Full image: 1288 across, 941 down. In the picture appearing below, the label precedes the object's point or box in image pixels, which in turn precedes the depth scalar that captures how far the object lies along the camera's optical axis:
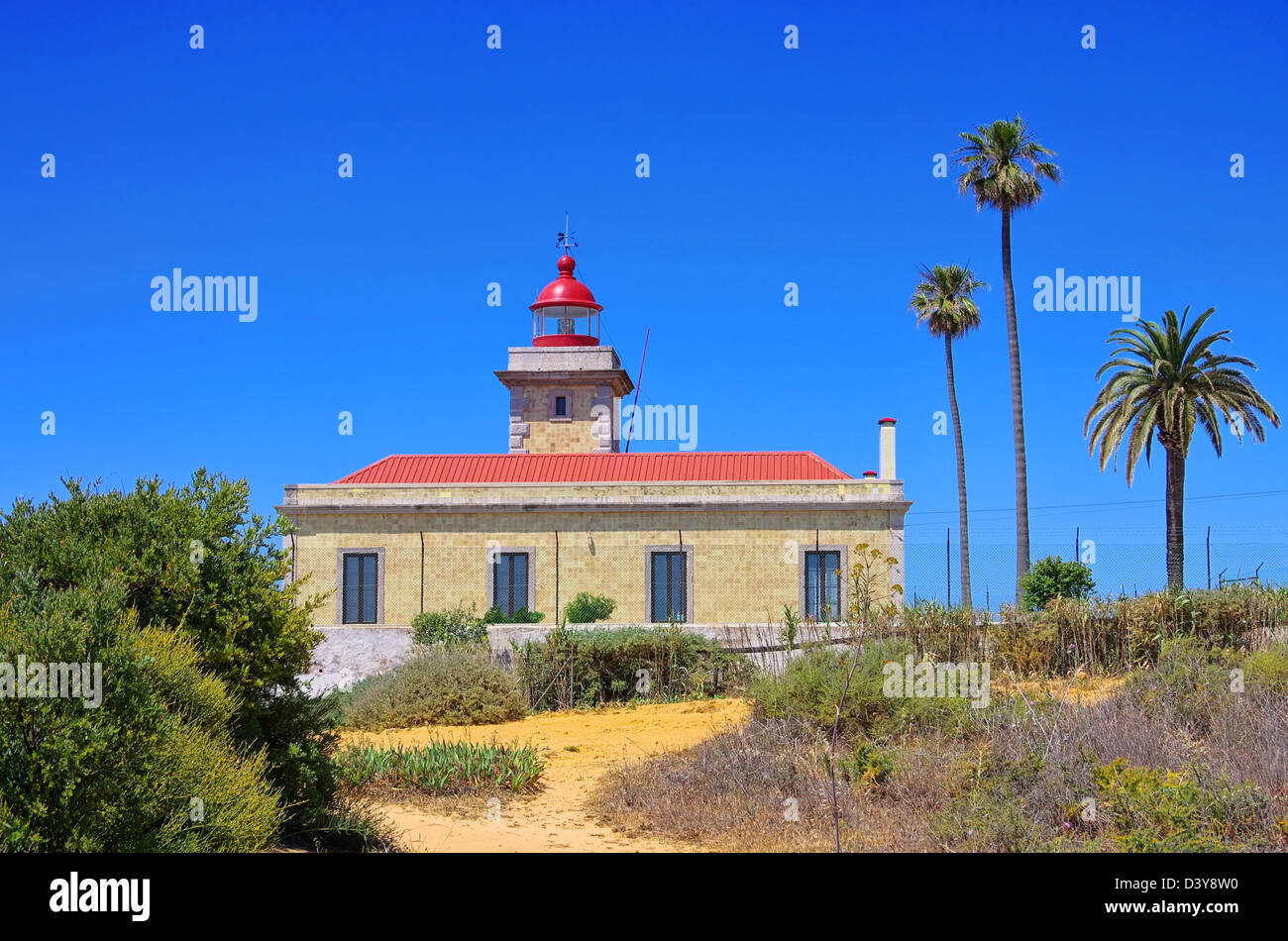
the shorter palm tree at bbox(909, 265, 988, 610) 34.22
